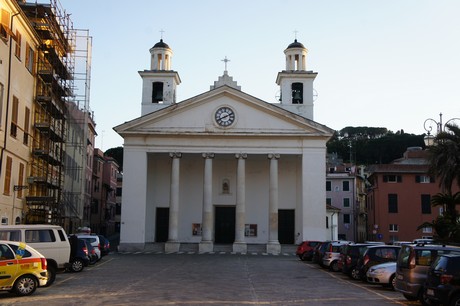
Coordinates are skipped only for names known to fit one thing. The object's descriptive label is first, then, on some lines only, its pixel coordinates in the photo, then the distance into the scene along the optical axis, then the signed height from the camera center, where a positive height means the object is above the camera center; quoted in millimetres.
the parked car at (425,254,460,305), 11836 -1143
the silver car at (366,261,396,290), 17844 -1495
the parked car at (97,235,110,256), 32453 -1284
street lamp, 24762 +4005
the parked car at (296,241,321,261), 34831 -1473
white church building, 43125 +3934
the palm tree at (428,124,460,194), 33469 +4272
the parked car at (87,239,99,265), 25919 -1408
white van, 17391 -577
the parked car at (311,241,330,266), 28219 -1381
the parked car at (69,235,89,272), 23016 -1299
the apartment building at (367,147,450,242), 53625 +2445
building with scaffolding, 26656 +6299
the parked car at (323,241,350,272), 25781 -1359
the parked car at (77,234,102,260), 27775 -881
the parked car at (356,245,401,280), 19312 -982
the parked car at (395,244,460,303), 13820 -972
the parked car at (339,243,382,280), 21141 -1196
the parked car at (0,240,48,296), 14422 -1175
